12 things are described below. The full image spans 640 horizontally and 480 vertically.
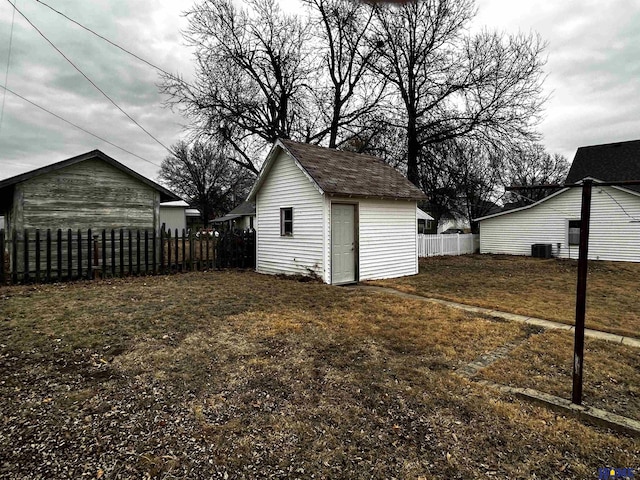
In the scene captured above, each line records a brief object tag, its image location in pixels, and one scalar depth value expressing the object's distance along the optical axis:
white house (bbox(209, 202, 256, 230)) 31.38
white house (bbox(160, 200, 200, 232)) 32.19
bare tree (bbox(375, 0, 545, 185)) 18.55
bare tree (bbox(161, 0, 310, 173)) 19.61
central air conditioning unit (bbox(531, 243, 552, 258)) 18.38
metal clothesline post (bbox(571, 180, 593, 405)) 3.10
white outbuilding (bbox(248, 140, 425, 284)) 9.77
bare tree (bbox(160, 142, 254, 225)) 41.66
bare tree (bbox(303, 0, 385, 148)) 20.58
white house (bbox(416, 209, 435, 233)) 25.74
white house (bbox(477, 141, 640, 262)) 16.22
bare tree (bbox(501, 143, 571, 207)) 30.75
